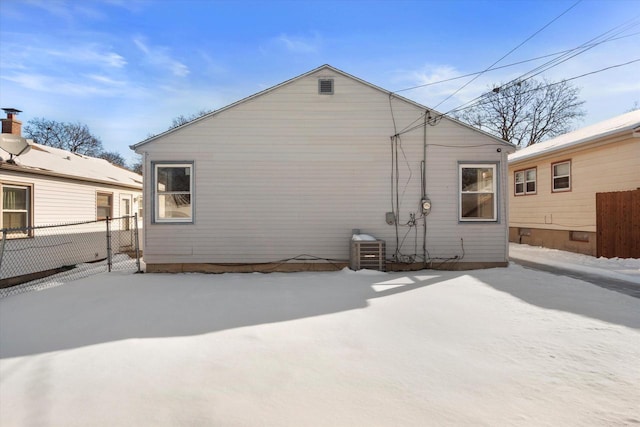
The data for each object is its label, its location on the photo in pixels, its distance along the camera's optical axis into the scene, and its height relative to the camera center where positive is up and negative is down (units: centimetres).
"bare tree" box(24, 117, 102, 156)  3375 +884
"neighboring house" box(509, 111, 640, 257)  924 +79
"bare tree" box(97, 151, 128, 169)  4053 +755
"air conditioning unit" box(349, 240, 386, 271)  749 -96
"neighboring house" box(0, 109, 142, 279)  842 +74
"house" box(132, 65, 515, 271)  795 +77
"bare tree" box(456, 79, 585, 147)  2459 +806
